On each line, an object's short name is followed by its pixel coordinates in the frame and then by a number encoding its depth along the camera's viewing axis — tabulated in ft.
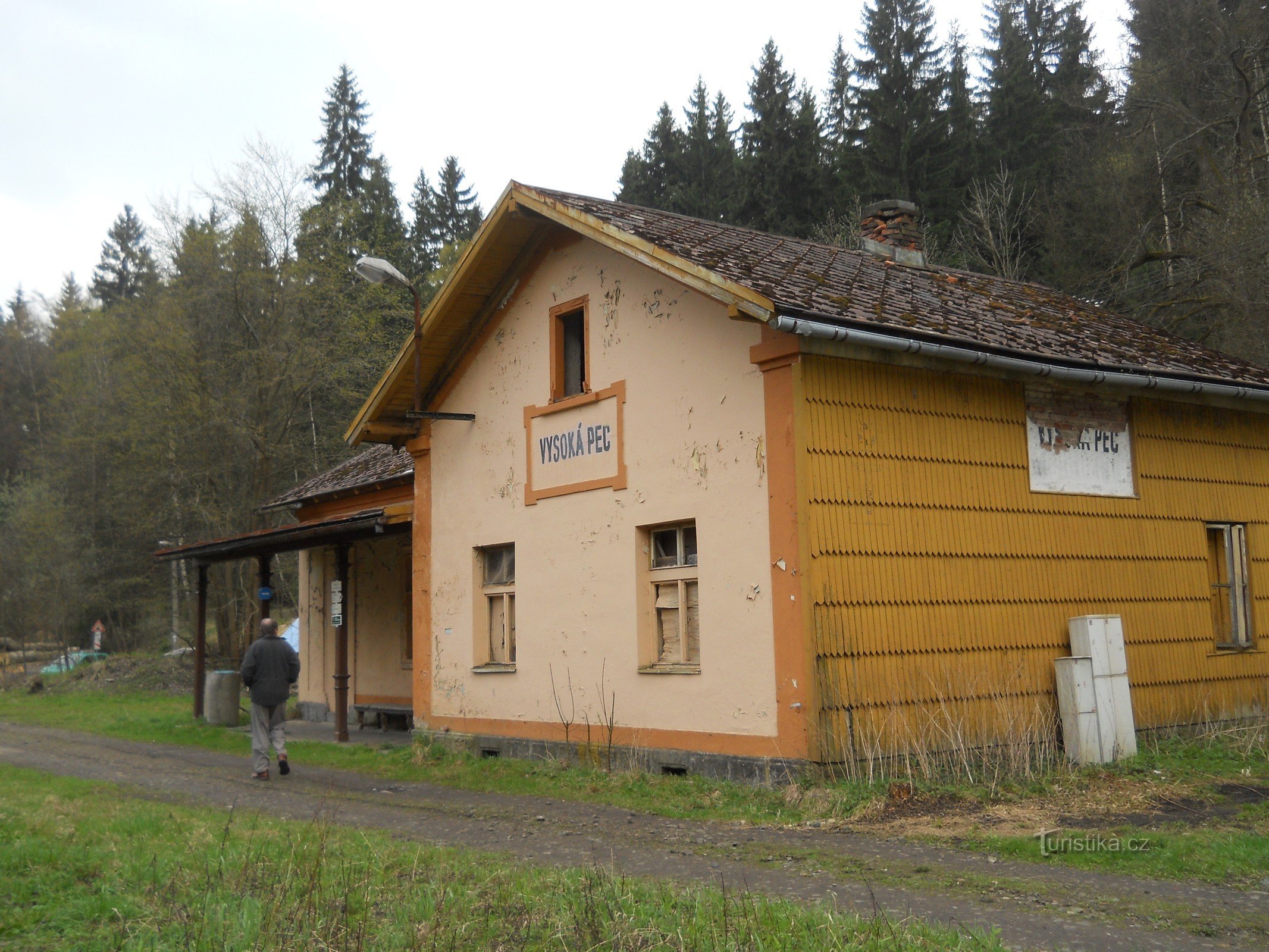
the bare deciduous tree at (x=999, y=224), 96.22
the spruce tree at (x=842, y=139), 111.14
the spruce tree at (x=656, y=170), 132.87
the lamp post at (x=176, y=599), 123.85
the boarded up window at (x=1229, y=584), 40.45
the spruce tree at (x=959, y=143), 106.11
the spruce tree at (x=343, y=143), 154.92
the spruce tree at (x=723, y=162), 120.16
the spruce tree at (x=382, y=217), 117.91
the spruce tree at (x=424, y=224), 165.17
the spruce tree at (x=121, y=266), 190.70
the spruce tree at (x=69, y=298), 181.78
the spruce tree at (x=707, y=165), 123.75
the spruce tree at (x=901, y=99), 107.76
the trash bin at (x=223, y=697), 58.95
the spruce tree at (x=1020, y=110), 106.52
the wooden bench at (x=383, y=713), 56.74
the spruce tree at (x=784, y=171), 115.44
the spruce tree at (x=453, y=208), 171.01
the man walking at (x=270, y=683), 39.58
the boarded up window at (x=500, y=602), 42.19
